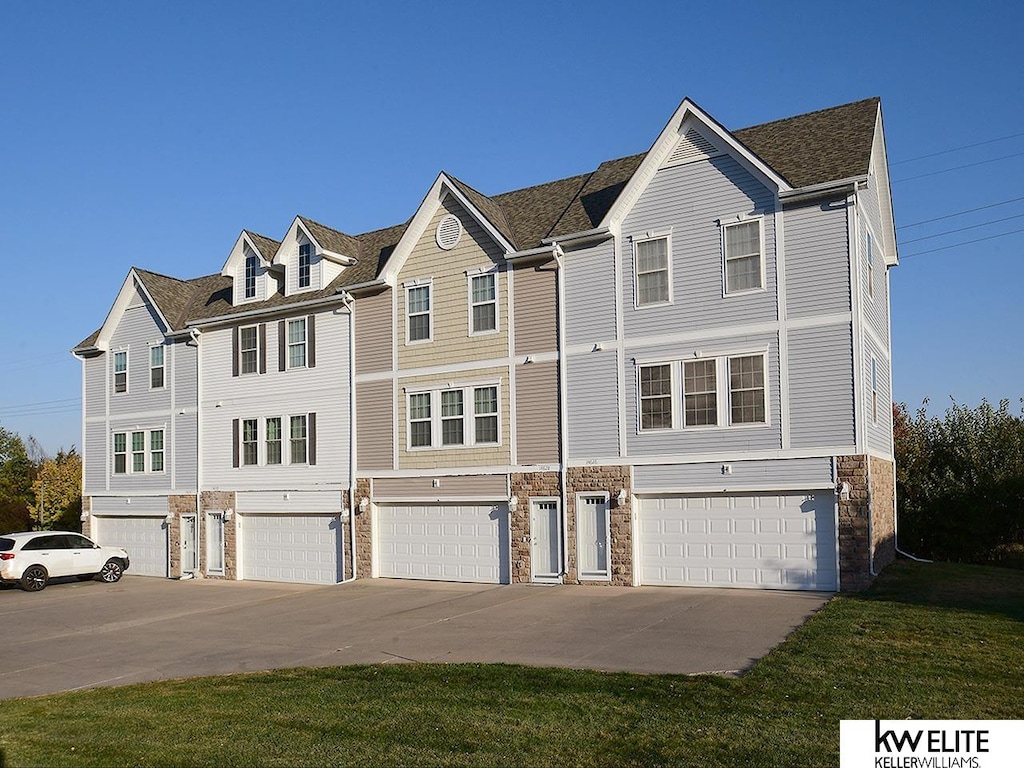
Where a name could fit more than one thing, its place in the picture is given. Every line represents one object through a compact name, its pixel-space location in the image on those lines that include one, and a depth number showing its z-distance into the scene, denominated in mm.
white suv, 29266
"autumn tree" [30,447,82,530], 48969
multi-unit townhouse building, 21188
